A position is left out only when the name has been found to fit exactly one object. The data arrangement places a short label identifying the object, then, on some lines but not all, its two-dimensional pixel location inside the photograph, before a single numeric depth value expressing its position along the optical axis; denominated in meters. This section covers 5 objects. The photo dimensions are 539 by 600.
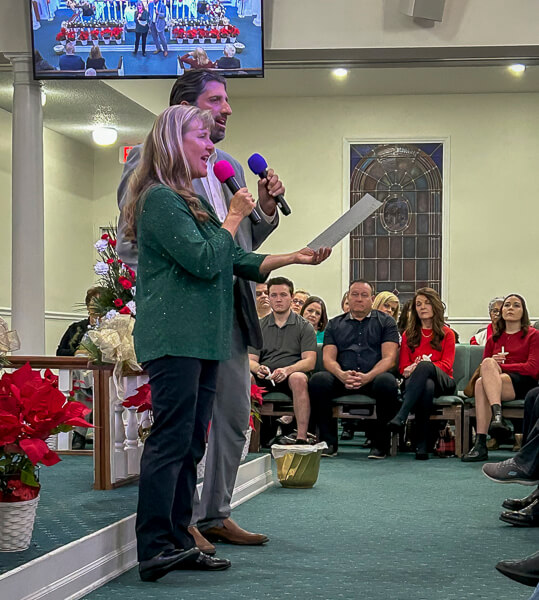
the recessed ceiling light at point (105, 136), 9.61
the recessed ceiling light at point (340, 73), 9.93
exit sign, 10.35
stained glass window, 10.69
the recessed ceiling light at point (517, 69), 9.67
